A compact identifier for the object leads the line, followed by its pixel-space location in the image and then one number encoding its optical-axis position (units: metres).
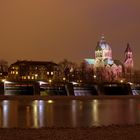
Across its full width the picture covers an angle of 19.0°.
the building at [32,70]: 164.38
